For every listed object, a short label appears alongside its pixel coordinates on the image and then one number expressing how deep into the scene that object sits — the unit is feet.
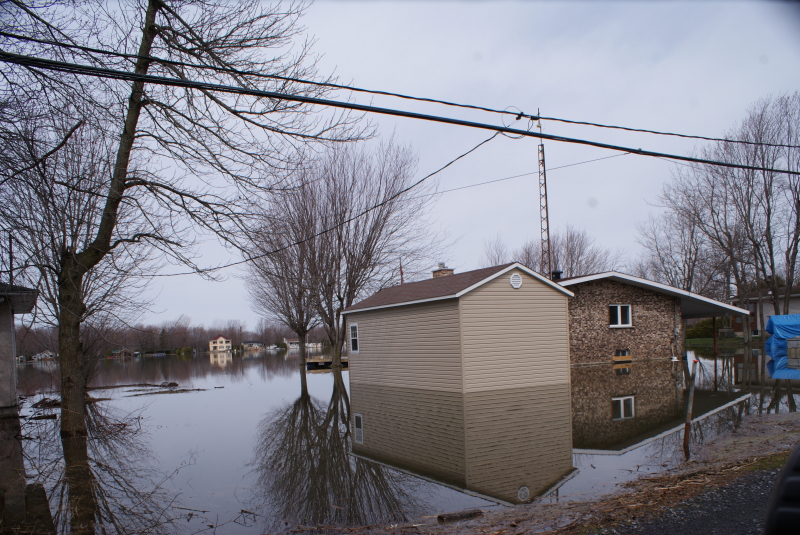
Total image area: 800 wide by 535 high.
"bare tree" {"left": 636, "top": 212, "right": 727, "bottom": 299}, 117.80
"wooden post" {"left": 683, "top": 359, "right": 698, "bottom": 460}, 26.21
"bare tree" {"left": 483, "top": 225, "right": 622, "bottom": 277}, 149.38
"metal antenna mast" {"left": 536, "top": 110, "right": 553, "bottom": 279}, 84.33
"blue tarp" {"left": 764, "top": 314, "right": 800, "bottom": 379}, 77.61
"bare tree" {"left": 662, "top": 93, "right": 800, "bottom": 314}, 90.33
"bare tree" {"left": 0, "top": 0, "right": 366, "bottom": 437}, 21.35
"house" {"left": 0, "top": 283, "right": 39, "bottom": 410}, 44.42
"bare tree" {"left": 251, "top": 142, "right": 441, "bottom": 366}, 89.10
